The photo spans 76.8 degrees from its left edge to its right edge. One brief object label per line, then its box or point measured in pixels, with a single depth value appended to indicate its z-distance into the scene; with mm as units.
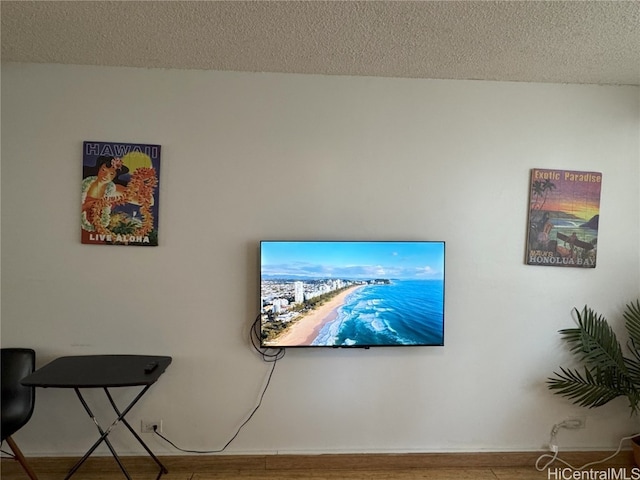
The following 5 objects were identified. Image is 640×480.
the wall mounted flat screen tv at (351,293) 2357
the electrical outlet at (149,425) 2432
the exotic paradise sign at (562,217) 2521
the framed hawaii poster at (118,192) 2367
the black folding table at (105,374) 1968
